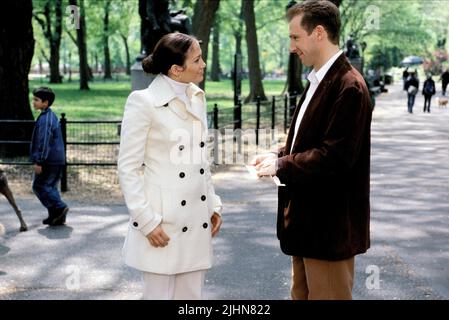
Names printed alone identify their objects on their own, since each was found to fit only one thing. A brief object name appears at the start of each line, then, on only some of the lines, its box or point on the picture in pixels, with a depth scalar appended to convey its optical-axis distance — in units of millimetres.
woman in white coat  3803
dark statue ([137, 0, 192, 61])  16672
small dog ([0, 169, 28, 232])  8625
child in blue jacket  8867
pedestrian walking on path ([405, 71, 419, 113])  29625
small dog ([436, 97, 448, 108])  32781
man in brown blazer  3471
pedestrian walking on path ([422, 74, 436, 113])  29359
